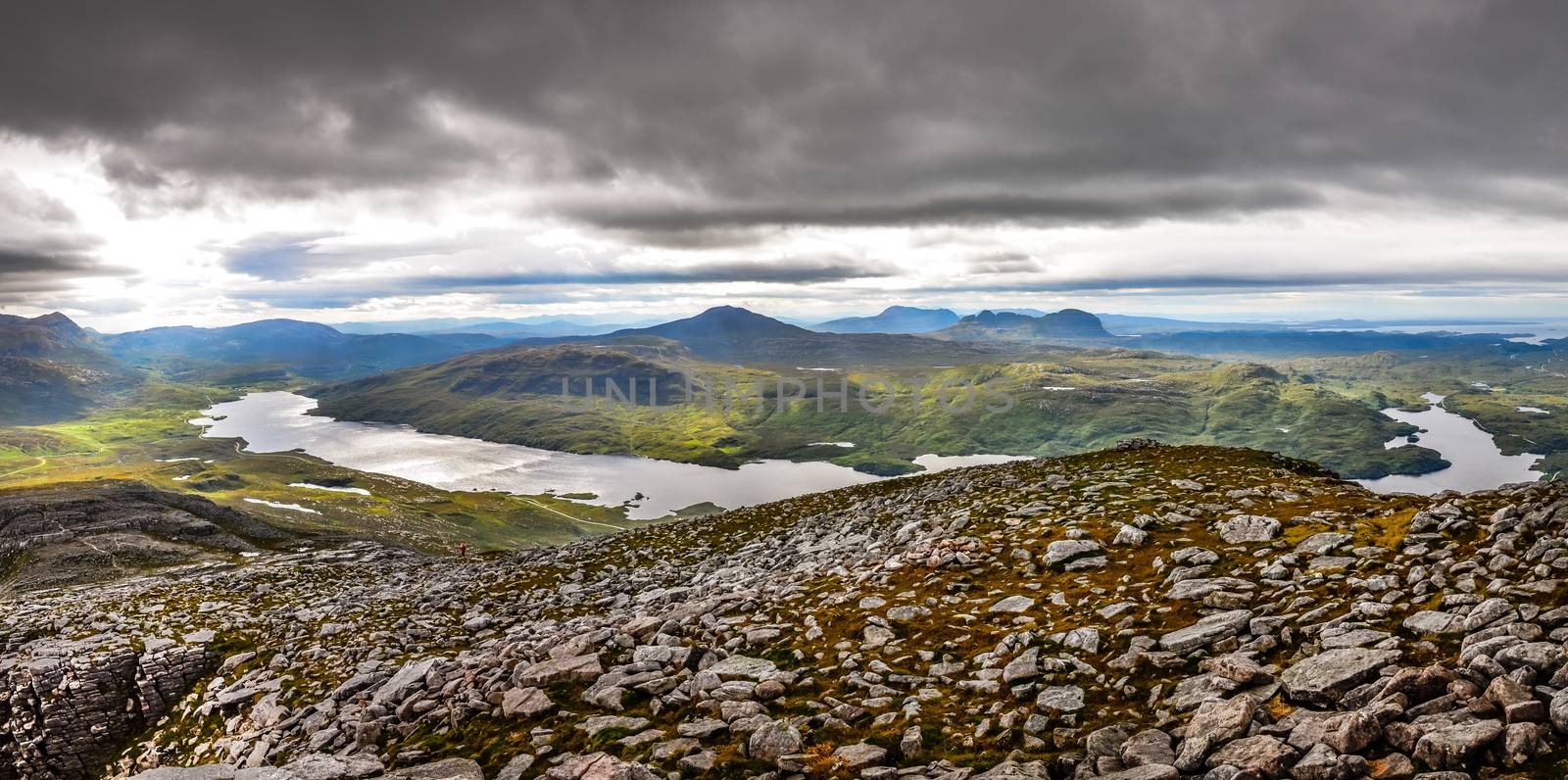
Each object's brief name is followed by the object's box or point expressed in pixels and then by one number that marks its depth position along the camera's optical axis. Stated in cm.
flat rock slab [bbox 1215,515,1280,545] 1952
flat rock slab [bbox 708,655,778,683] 1576
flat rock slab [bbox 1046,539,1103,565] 2111
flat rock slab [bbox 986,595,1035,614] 1773
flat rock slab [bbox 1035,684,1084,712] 1242
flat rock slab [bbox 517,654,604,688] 1672
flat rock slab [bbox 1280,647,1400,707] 1062
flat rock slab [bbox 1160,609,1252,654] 1364
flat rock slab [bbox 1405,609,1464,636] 1164
